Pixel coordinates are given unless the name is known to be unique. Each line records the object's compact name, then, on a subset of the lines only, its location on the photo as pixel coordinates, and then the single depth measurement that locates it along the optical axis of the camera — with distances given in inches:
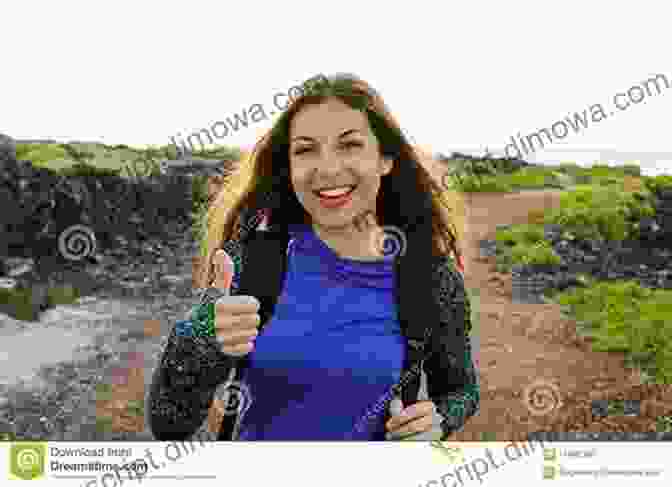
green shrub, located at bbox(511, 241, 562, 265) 111.5
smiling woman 72.1
